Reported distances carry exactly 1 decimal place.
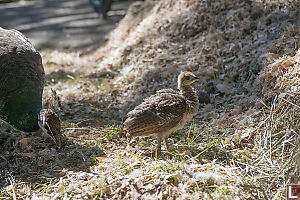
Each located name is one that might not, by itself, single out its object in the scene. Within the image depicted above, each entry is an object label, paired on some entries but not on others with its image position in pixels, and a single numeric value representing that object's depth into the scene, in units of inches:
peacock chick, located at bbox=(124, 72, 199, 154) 146.2
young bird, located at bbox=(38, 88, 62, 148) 149.5
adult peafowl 159.8
